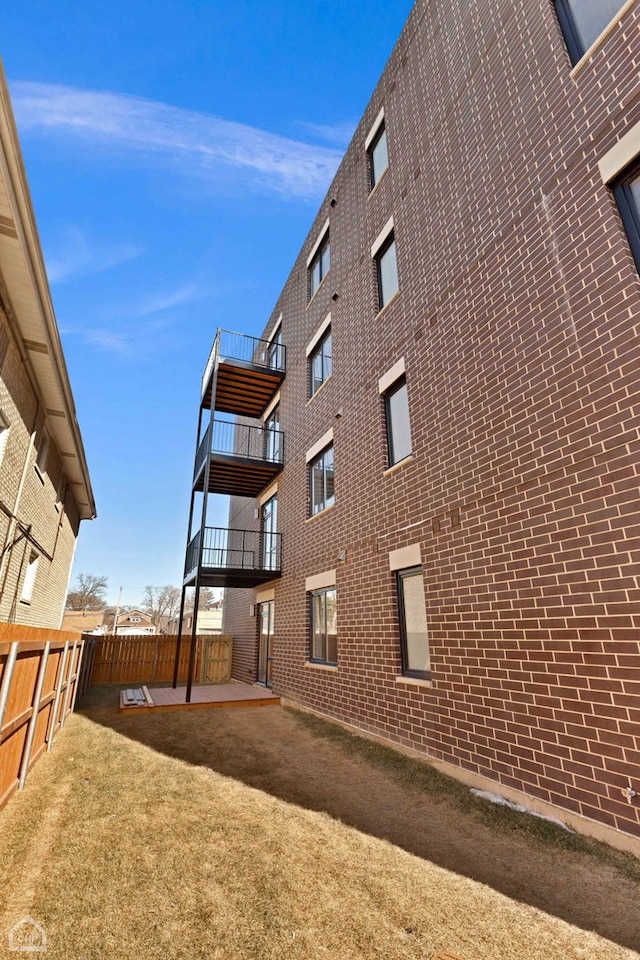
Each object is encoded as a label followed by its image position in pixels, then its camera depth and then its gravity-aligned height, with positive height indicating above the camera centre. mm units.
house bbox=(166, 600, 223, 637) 66100 +1918
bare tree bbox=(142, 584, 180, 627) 86081 +6193
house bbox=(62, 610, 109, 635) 35366 +1190
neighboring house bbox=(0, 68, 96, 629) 4824 +3965
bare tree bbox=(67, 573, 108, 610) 64375 +6705
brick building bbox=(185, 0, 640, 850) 4258 +2643
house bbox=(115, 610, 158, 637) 71688 +2006
